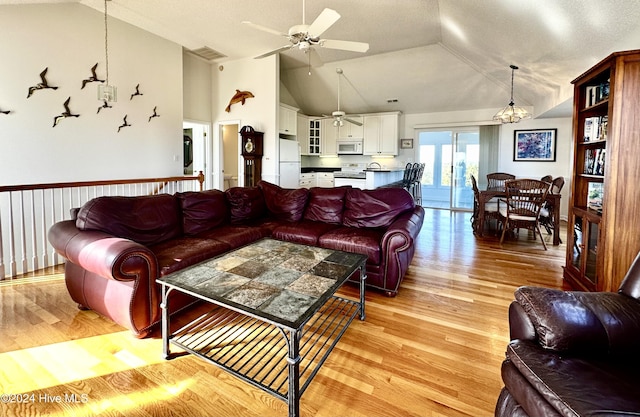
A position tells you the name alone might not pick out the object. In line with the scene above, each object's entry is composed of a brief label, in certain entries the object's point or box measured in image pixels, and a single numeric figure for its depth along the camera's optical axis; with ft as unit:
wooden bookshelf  7.79
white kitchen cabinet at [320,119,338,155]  28.71
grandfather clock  20.18
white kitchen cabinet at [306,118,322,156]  28.60
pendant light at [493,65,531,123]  17.17
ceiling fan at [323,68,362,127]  19.88
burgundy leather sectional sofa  6.97
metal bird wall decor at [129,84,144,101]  16.26
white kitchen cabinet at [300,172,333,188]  27.53
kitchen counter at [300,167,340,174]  29.62
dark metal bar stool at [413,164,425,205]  23.80
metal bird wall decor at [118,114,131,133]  15.83
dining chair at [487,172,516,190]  20.27
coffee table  5.13
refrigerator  21.44
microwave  27.91
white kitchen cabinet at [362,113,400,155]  26.53
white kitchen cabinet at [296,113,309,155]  27.55
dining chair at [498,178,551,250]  14.44
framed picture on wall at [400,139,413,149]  27.19
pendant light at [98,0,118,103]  12.74
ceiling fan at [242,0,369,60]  8.62
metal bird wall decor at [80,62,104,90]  14.12
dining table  15.29
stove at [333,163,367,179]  28.94
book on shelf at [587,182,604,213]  9.61
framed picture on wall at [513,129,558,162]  22.67
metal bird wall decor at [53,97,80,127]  13.21
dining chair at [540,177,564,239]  15.70
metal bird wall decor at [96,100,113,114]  14.85
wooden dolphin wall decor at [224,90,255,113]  20.92
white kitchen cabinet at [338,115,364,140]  27.76
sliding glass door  25.58
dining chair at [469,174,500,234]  16.97
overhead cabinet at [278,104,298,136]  22.08
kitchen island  18.45
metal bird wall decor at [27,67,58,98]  12.42
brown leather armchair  3.17
